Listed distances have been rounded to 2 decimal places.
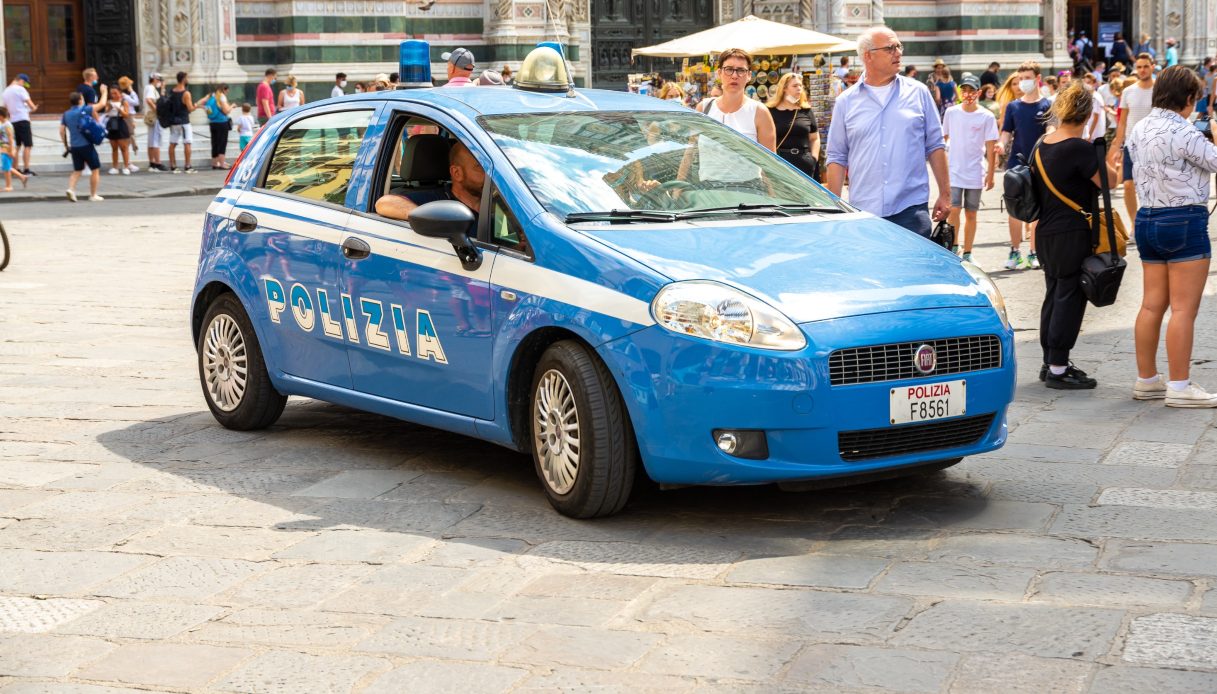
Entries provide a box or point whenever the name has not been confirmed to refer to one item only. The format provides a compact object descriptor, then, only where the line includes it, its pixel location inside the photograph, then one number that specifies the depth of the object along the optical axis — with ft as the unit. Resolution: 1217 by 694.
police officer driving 21.68
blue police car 18.15
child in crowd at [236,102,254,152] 90.58
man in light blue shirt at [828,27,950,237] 27.58
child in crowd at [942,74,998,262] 43.96
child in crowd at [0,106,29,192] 77.81
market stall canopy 71.97
